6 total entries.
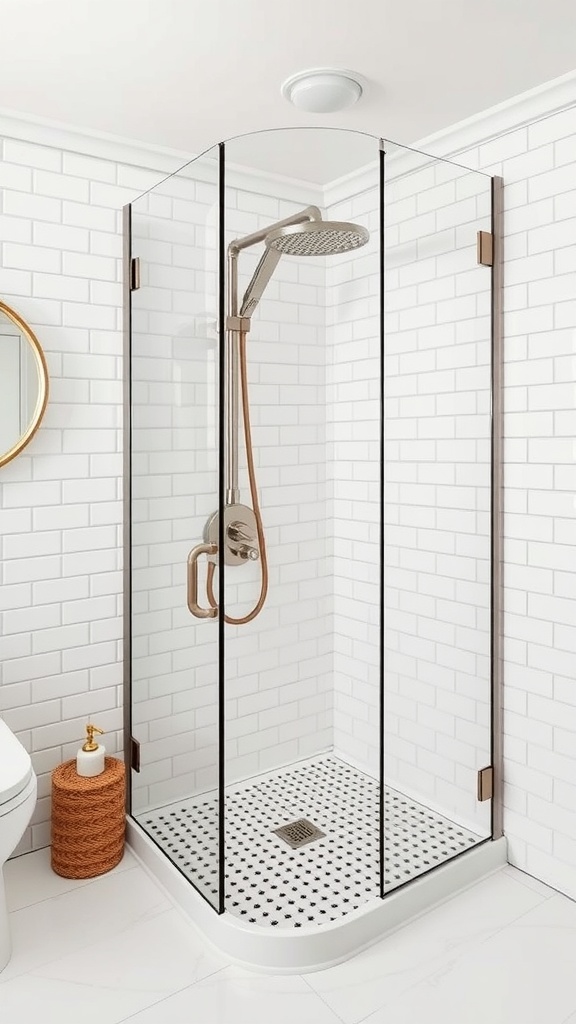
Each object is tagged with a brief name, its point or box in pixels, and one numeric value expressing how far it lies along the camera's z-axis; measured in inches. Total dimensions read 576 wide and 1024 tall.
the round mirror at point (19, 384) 88.5
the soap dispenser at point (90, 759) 91.9
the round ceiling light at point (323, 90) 78.6
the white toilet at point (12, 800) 69.3
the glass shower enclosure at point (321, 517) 74.1
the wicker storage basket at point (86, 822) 89.1
